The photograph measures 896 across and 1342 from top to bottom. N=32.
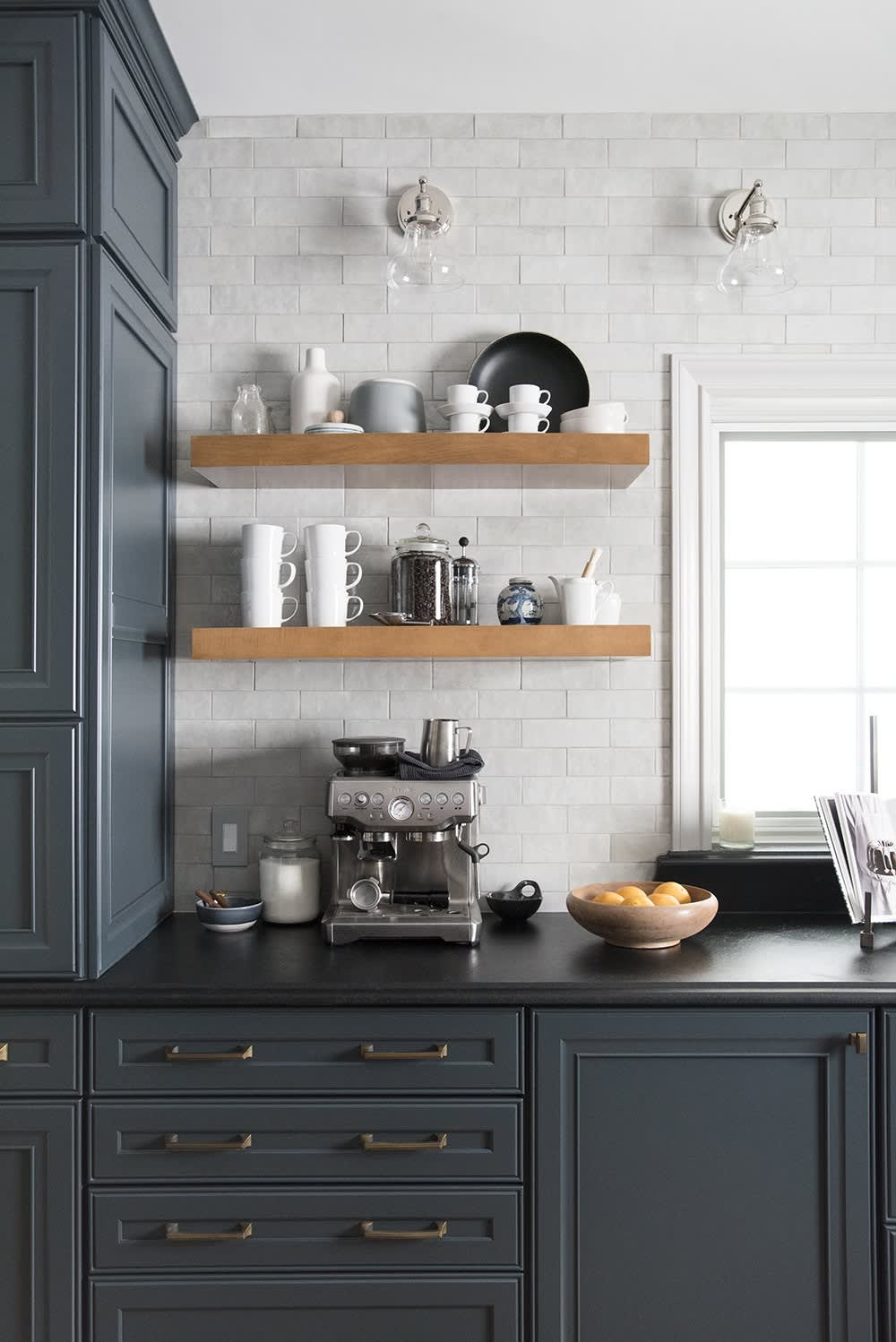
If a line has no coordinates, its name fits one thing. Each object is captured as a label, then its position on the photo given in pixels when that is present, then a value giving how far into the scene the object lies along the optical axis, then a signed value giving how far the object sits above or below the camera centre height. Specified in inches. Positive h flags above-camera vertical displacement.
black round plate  93.0 +29.3
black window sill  92.0 -20.8
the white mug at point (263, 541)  86.7 +11.6
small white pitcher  87.3 +6.2
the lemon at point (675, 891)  82.0 -19.7
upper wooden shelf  85.0 +19.6
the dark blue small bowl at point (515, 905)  87.7 -22.1
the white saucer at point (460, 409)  87.5 +23.9
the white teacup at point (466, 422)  87.8 +22.8
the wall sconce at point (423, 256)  87.7 +38.2
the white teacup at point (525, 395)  87.3 +25.1
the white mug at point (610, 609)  89.8 +5.4
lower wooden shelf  85.0 +2.2
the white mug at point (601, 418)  86.5 +22.8
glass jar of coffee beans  86.8 +8.2
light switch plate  93.9 -16.8
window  99.8 +5.7
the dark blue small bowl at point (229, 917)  84.8 -22.5
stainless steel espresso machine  80.9 -15.8
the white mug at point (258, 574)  86.8 +8.5
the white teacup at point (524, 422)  87.5 +22.6
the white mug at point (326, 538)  86.7 +11.8
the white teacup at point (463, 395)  87.4 +25.2
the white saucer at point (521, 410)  87.4 +23.8
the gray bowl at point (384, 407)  88.5 +24.4
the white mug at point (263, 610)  86.8 +5.3
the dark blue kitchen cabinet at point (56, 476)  70.8 +14.5
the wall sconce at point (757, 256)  86.7 +37.7
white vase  90.1 +26.2
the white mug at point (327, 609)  87.0 +5.3
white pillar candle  93.1 -15.9
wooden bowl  77.6 -21.1
